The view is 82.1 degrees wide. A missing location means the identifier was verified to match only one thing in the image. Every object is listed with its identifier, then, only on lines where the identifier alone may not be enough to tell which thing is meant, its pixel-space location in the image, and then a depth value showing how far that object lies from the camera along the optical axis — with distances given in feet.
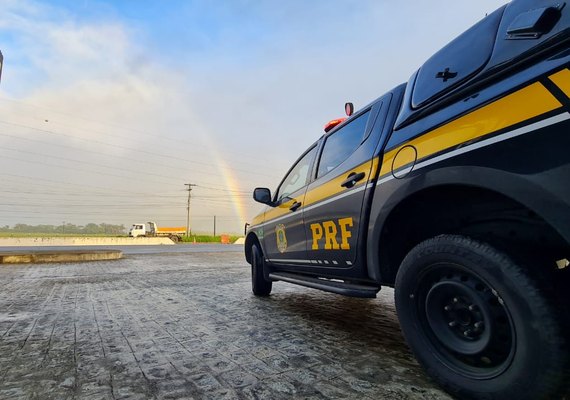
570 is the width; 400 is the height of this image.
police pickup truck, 4.25
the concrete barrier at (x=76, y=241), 88.94
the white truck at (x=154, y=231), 147.95
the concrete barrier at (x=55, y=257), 36.50
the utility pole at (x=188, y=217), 175.40
